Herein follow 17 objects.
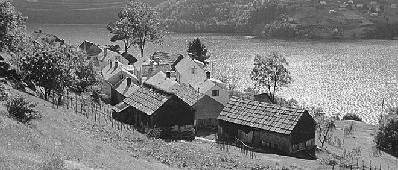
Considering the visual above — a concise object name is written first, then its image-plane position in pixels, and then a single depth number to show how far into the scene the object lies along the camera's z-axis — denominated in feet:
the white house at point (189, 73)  277.48
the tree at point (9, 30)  192.85
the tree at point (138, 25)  376.48
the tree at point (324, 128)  252.30
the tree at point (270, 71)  320.70
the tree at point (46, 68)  182.70
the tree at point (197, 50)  422.00
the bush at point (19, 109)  136.86
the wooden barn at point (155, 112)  213.66
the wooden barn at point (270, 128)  211.00
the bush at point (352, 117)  325.62
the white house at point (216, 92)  253.24
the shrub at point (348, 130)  276.00
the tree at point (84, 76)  241.14
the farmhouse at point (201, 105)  242.17
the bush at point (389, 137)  250.57
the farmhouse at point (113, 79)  273.95
